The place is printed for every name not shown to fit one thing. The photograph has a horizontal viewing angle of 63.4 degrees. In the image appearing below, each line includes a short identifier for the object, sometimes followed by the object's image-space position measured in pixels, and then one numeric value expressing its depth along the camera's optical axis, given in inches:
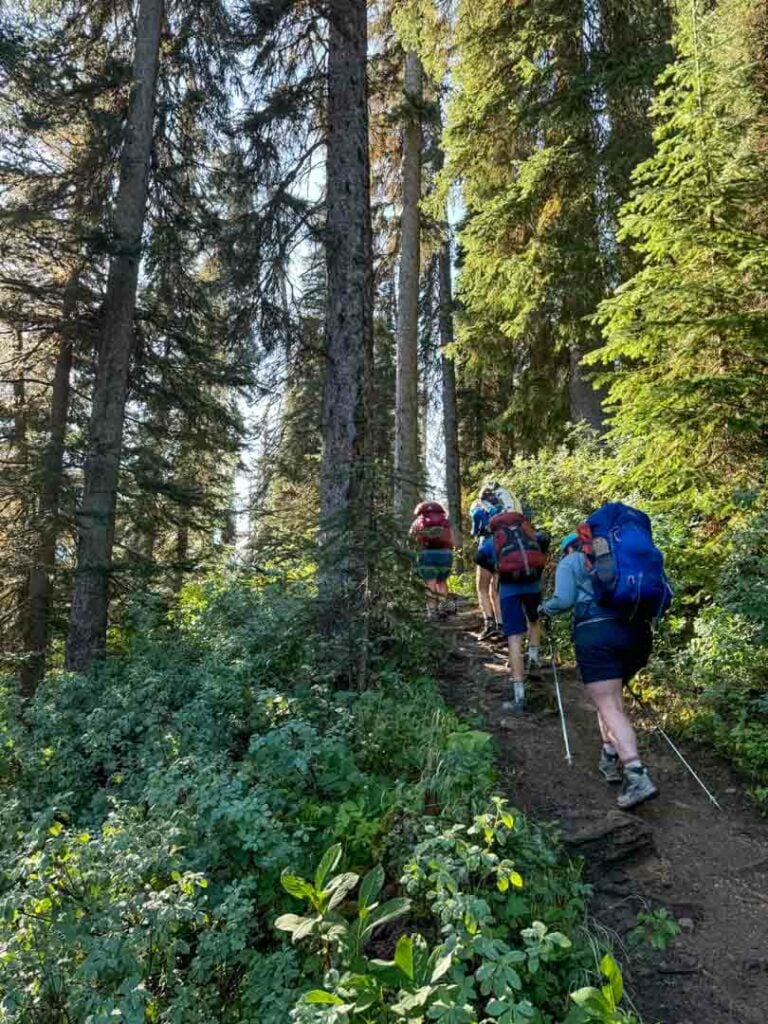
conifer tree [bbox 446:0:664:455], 395.2
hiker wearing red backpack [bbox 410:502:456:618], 306.7
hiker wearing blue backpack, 167.5
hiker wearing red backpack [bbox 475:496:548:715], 228.4
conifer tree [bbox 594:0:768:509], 222.7
